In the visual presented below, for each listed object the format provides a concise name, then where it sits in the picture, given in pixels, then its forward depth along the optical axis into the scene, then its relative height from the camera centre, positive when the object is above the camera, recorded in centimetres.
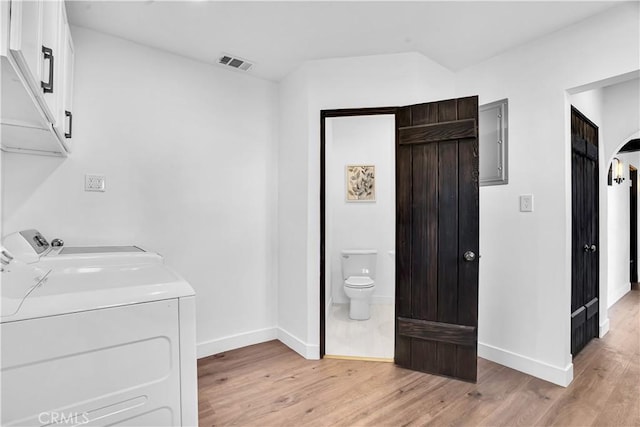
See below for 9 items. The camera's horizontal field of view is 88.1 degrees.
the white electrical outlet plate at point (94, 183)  226 +21
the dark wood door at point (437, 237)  230 -18
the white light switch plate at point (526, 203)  245 +8
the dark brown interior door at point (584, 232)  264 -17
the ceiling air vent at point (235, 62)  269 +126
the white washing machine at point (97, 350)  93 -43
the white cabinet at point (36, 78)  94 +47
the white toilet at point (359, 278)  357 -76
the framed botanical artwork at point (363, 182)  424 +40
